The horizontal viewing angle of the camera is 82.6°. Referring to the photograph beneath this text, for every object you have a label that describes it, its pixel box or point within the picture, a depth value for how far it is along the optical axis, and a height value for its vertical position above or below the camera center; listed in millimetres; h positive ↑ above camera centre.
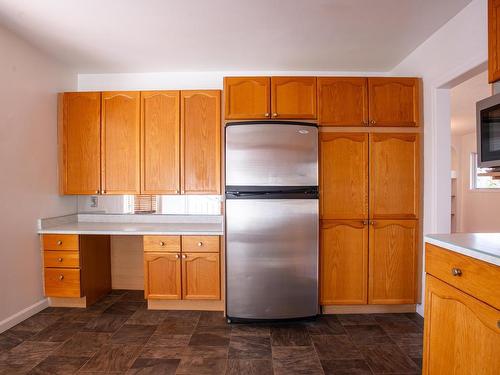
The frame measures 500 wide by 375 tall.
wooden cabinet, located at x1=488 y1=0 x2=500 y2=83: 1396 +718
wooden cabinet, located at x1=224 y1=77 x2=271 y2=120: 2480 +769
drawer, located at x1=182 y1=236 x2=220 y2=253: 2559 -527
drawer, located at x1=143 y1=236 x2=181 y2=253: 2578 -522
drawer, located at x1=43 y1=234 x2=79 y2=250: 2611 -511
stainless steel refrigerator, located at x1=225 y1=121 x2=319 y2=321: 2336 -262
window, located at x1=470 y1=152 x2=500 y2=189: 5547 +51
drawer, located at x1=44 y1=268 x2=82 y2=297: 2619 -872
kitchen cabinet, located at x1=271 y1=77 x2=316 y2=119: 2490 +762
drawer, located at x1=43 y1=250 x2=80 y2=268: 2619 -669
